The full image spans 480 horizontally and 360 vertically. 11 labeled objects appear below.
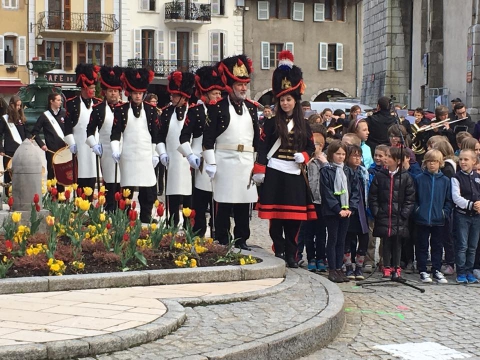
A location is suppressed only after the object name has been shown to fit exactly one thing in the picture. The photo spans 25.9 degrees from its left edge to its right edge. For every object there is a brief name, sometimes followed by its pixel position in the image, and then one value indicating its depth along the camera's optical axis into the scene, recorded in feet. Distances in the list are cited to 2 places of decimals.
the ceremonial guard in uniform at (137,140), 41.63
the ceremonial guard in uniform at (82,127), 45.62
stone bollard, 33.81
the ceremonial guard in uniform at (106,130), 42.34
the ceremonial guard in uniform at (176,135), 41.88
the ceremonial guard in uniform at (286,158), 33.65
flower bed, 28.12
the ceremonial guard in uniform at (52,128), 50.39
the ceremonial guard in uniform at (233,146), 34.91
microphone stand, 33.72
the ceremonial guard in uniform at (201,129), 38.01
